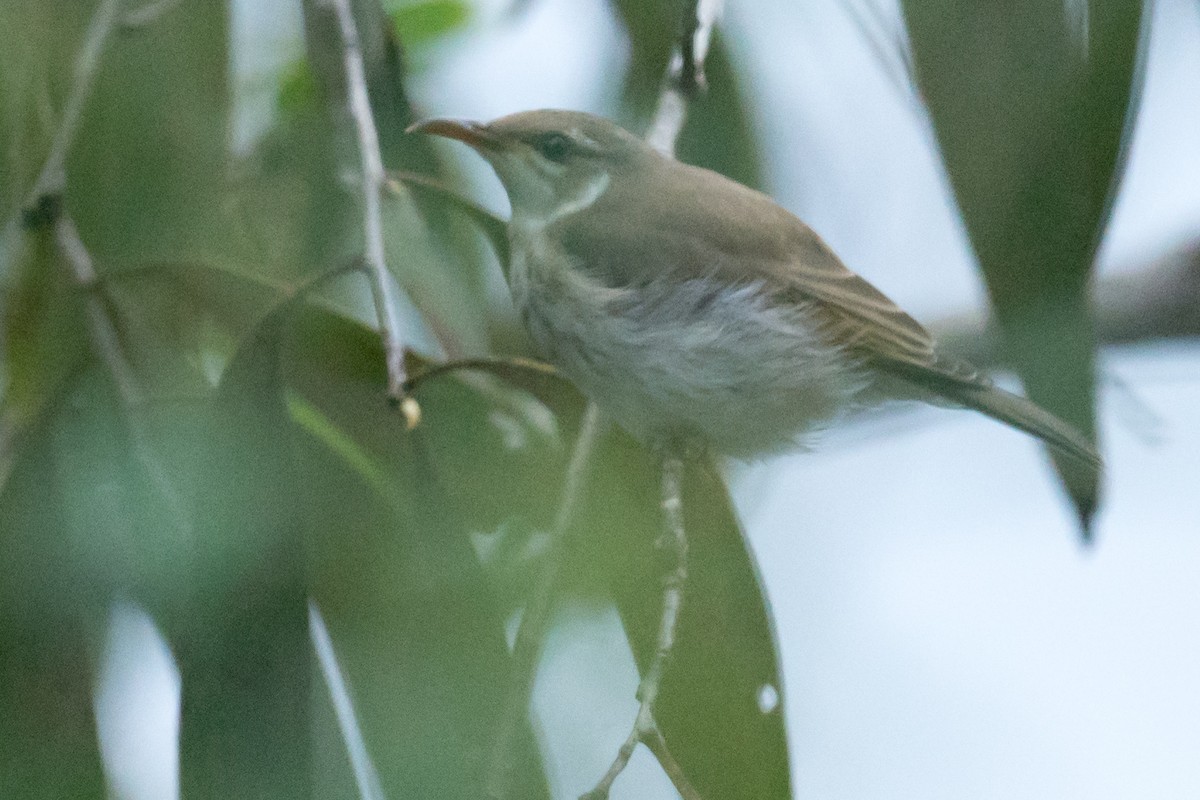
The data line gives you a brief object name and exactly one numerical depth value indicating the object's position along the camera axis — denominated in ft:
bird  9.77
